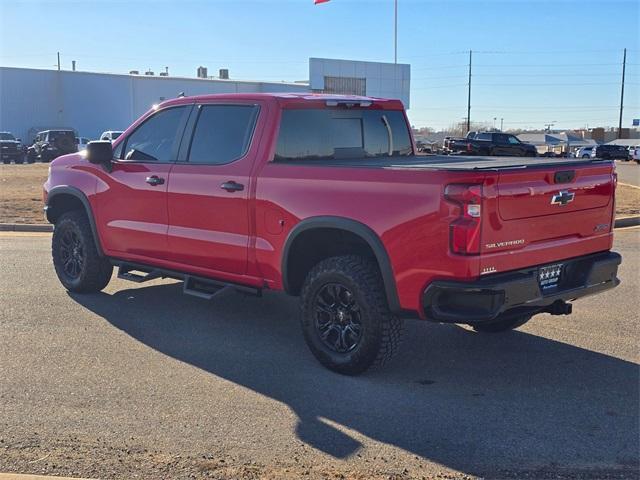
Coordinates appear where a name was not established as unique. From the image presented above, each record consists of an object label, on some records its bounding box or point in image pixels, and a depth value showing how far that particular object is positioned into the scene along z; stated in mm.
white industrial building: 55125
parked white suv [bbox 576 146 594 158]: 46188
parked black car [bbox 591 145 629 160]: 48000
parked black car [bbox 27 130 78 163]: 39438
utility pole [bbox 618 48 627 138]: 74625
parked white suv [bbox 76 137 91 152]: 39331
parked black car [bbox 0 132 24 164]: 38469
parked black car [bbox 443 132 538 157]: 39125
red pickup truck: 4473
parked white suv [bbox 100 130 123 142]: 34619
